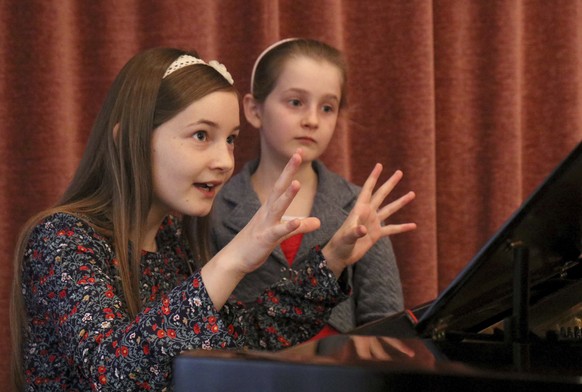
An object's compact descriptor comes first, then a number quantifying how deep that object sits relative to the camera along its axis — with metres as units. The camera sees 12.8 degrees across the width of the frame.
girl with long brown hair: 2.89
